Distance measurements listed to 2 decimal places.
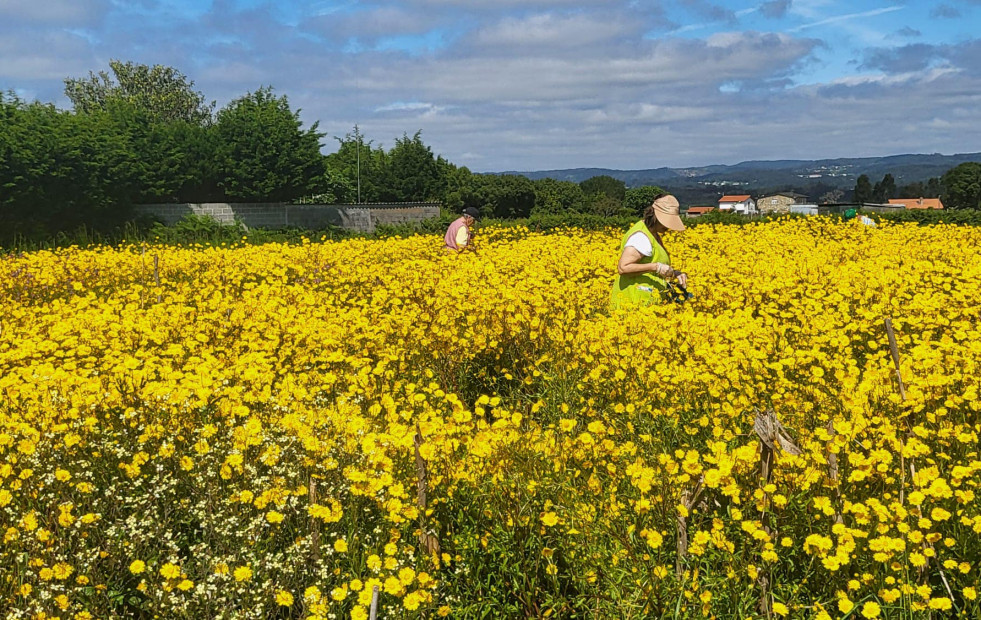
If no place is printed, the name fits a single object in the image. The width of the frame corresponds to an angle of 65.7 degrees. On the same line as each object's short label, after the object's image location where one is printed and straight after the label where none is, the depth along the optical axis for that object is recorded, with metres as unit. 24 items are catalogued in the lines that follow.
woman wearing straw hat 6.39
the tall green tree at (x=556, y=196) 72.56
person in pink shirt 10.54
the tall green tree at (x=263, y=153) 34.03
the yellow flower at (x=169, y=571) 2.56
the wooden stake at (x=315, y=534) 2.86
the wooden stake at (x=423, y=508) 2.91
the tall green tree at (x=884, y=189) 167.15
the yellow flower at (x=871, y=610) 2.23
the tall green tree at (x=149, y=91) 68.81
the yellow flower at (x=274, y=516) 2.71
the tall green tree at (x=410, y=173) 56.41
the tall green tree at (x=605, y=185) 147.54
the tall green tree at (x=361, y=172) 55.34
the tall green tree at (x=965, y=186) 100.06
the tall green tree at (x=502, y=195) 62.91
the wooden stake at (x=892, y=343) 3.72
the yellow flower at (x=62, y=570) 2.68
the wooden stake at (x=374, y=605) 2.16
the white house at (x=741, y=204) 189.88
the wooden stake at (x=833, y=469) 2.91
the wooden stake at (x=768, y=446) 2.74
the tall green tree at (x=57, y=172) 24.62
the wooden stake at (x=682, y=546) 2.72
